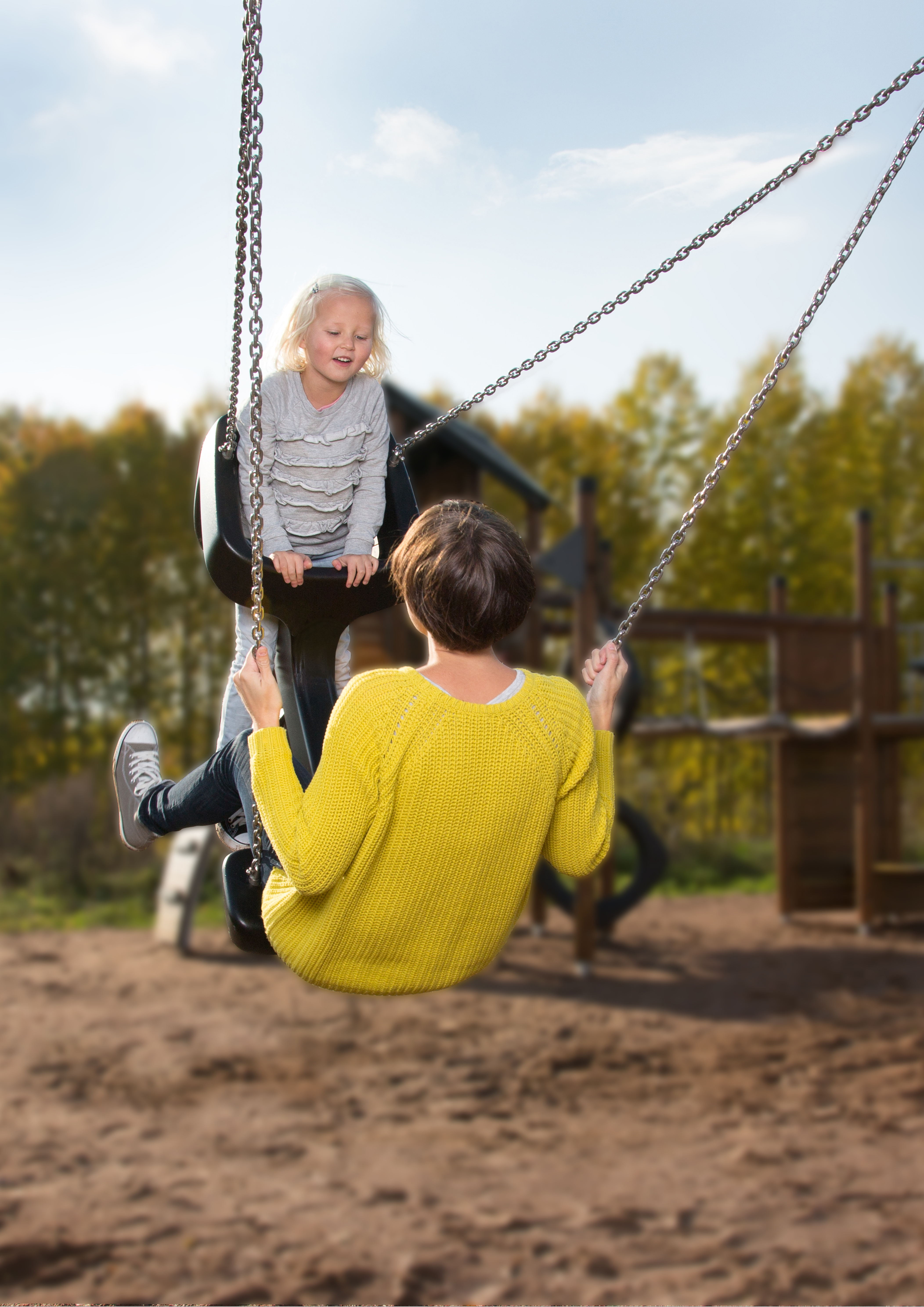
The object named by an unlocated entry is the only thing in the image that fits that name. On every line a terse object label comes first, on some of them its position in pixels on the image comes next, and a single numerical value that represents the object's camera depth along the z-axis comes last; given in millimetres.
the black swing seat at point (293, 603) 5137
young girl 5211
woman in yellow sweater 4997
